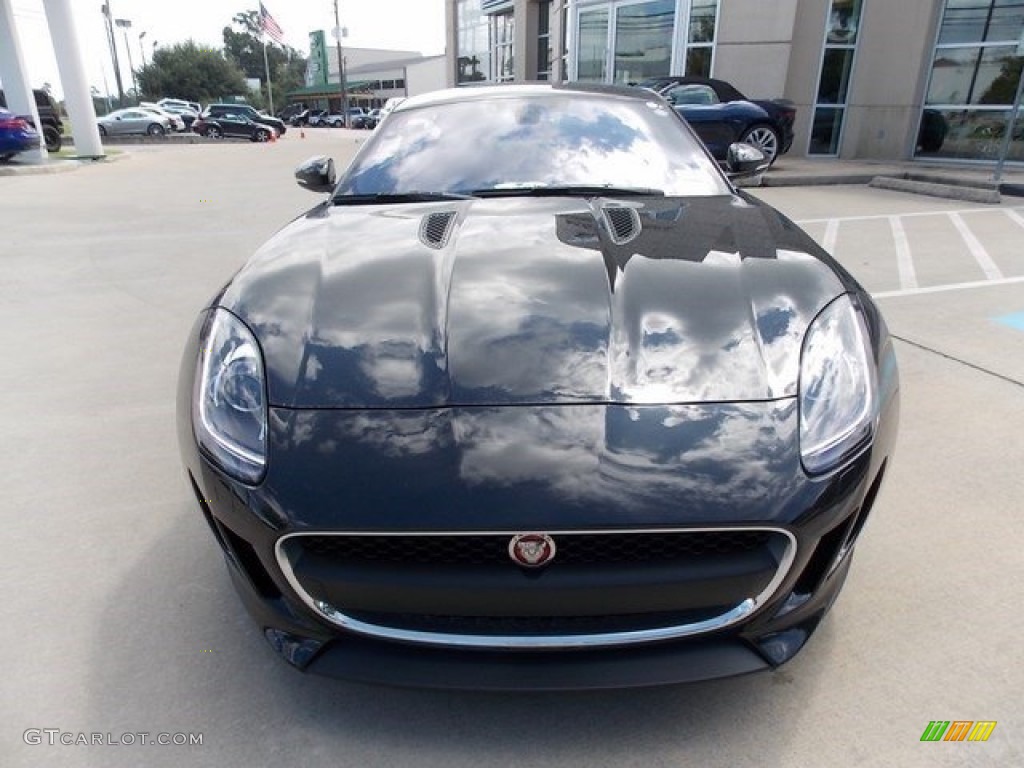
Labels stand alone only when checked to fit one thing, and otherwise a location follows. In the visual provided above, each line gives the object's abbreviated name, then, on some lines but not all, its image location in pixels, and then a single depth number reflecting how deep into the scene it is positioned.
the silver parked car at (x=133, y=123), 30.44
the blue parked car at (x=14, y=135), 13.70
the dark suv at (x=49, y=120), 17.81
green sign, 67.24
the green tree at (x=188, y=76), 67.62
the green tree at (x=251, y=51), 103.31
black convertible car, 11.49
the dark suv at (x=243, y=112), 32.16
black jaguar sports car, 1.38
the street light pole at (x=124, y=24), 54.97
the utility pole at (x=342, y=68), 43.22
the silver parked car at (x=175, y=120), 34.12
